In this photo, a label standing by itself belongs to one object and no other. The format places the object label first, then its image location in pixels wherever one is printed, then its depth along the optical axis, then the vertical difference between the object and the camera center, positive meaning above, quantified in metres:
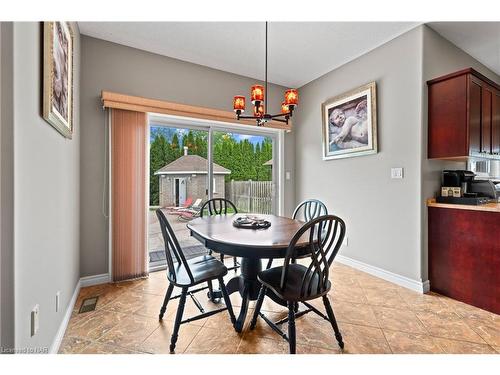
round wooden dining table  1.52 -0.36
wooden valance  2.51 +0.94
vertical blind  2.62 -0.08
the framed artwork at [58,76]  1.30 +0.71
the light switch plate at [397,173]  2.57 +0.16
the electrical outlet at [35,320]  1.18 -0.68
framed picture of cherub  2.84 +0.83
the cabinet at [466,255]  2.06 -0.64
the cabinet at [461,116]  2.25 +0.71
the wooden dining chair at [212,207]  2.85 -0.25
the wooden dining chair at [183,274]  1.62 -0.64
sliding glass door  3.09 +0.24
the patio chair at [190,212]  3.27 -0.35
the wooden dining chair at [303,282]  1.43 -0.64
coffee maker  2.32 +0.00
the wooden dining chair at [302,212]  2.50 -0.37
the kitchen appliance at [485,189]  2.33 -0.01
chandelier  2.05 +0.74
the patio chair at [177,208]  3.21 -0.28
